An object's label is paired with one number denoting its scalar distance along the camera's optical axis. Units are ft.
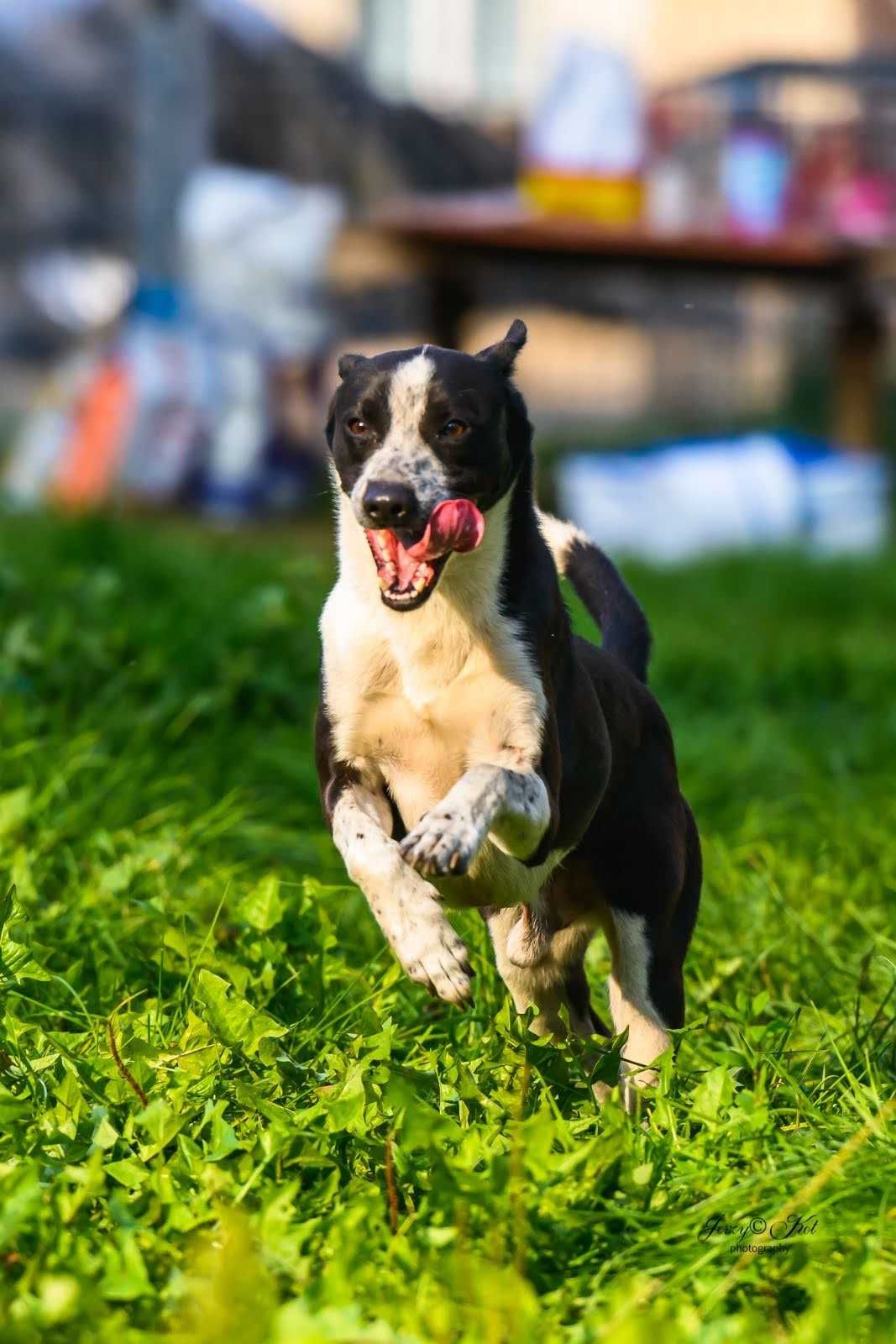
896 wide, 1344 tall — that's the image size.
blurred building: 95.71
